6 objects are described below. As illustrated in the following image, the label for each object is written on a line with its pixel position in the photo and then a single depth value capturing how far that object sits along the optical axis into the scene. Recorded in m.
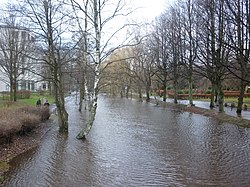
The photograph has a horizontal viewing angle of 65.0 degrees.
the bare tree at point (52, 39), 10.79
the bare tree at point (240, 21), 11.20
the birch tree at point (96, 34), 9.73
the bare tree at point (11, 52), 20.86
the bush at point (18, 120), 8.17
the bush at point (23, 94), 28.98
